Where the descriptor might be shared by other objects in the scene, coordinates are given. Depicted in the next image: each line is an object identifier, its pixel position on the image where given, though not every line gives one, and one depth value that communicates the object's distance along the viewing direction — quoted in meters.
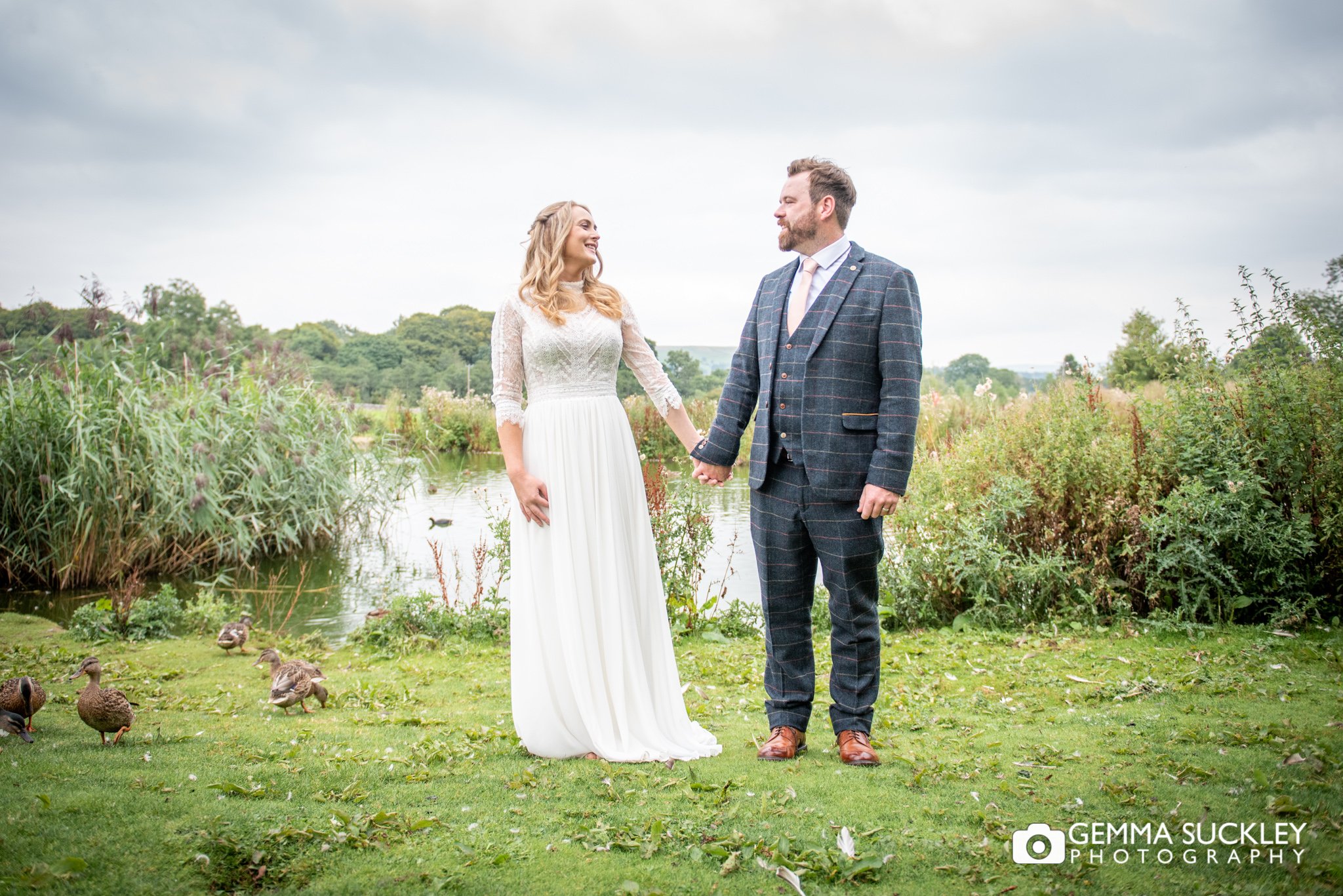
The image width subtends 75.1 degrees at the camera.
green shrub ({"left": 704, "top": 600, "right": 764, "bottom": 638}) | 6.32
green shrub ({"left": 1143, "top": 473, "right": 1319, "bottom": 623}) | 5.27
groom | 3.12
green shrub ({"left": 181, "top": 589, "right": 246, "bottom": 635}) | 6.30
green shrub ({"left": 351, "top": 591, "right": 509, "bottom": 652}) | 6.30
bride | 3.46
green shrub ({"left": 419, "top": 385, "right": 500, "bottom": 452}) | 20.64
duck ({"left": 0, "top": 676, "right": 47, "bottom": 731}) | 3.37
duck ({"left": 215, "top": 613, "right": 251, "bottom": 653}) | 5.55
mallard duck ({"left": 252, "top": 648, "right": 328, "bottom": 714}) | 4.25
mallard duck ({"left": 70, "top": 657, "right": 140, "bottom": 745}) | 3.34
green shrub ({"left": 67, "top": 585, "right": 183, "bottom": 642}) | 5.84
